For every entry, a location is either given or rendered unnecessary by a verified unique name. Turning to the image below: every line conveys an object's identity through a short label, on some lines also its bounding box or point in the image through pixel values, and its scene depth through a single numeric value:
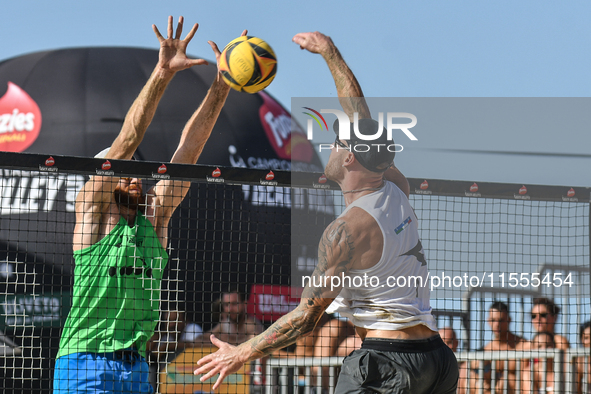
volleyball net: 9.84
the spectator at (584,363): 12.64
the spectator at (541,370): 13.05
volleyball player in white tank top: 7.16
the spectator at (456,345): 13.49
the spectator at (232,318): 14.20
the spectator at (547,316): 13.48
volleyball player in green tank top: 8.96
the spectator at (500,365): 12.89
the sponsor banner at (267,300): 17.76
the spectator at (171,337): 14.51
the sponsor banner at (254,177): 9.46
